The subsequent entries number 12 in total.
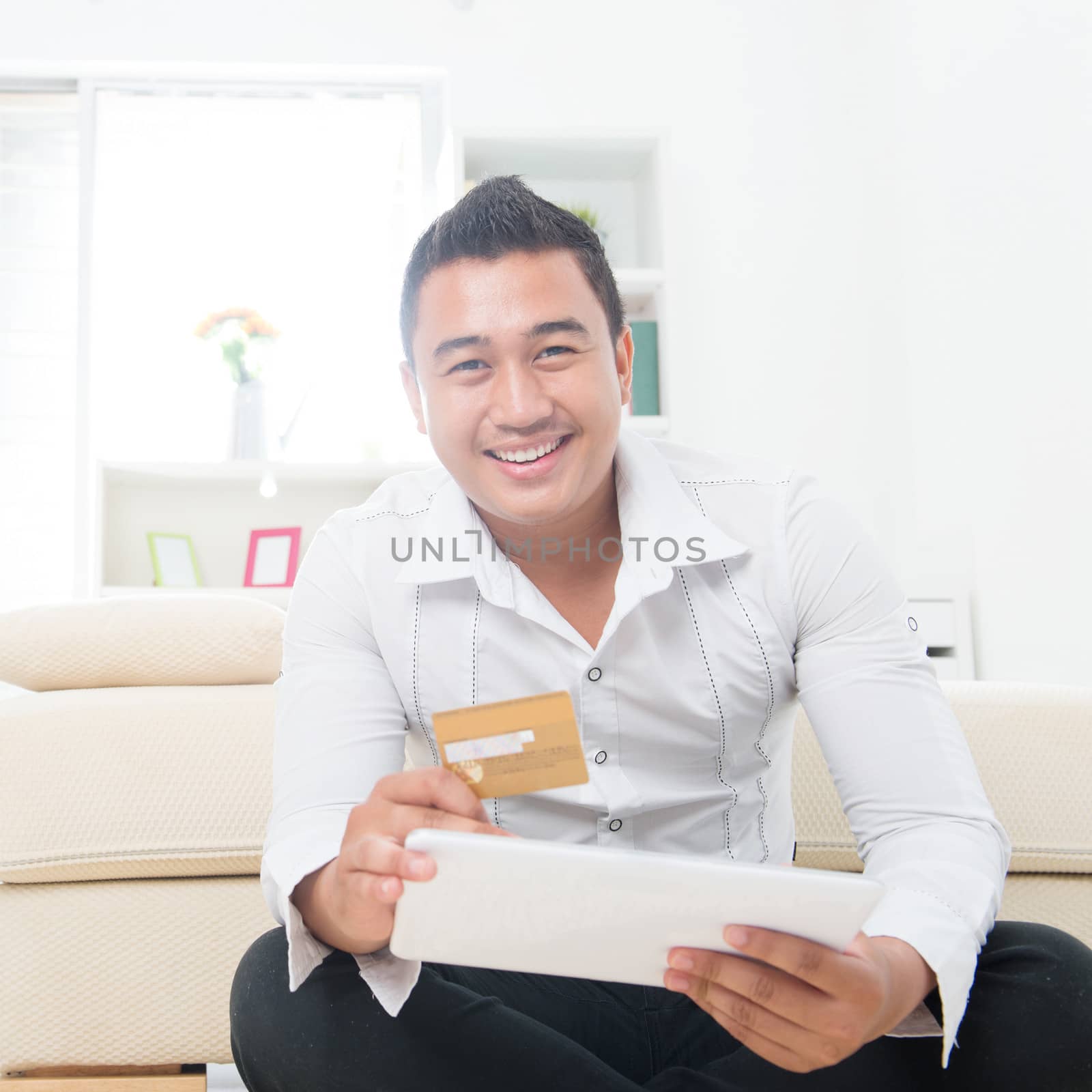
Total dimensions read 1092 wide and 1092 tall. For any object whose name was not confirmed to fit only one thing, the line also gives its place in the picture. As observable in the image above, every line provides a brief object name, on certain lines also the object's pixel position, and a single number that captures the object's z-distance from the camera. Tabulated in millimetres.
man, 816
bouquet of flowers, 3121
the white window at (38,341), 3234
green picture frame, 3098
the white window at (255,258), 3297
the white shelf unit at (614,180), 3172
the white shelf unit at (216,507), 3105
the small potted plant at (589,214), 3211
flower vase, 3127
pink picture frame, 3160
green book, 3176
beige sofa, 1153
